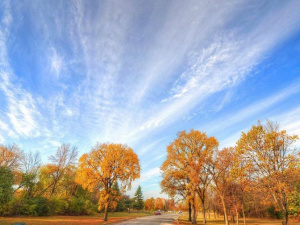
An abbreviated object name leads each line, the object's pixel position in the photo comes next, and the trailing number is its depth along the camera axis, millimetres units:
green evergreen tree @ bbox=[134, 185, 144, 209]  87950
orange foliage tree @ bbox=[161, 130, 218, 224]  26295
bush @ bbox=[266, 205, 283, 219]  51706
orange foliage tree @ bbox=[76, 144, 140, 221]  27188
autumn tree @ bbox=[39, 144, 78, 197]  40344
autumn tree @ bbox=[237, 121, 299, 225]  17031
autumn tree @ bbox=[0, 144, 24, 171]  35259
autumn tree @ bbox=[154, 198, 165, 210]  120625
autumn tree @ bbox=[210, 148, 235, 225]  25859
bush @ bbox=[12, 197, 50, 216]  29488
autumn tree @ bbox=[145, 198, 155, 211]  118025
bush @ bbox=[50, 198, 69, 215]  34938
